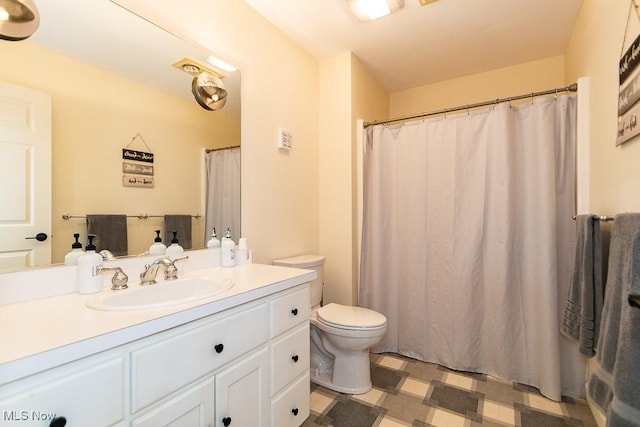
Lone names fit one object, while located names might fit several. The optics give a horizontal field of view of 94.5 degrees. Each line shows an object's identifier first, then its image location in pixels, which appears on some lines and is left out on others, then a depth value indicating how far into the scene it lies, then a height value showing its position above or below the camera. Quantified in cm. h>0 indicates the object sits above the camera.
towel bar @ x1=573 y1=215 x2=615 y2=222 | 124 -3
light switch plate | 204 +51
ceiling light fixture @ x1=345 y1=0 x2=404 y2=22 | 177 +126
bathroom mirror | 110 +45
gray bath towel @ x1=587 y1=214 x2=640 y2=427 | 77 -38
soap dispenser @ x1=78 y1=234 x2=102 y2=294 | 109 -23
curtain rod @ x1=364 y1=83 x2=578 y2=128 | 174 +73
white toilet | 174 -78
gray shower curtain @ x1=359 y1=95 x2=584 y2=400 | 180 -18
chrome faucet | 124 -25
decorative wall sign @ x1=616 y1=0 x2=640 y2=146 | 103 +45
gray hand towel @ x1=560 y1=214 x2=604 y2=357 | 134 -35
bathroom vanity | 65 -42
